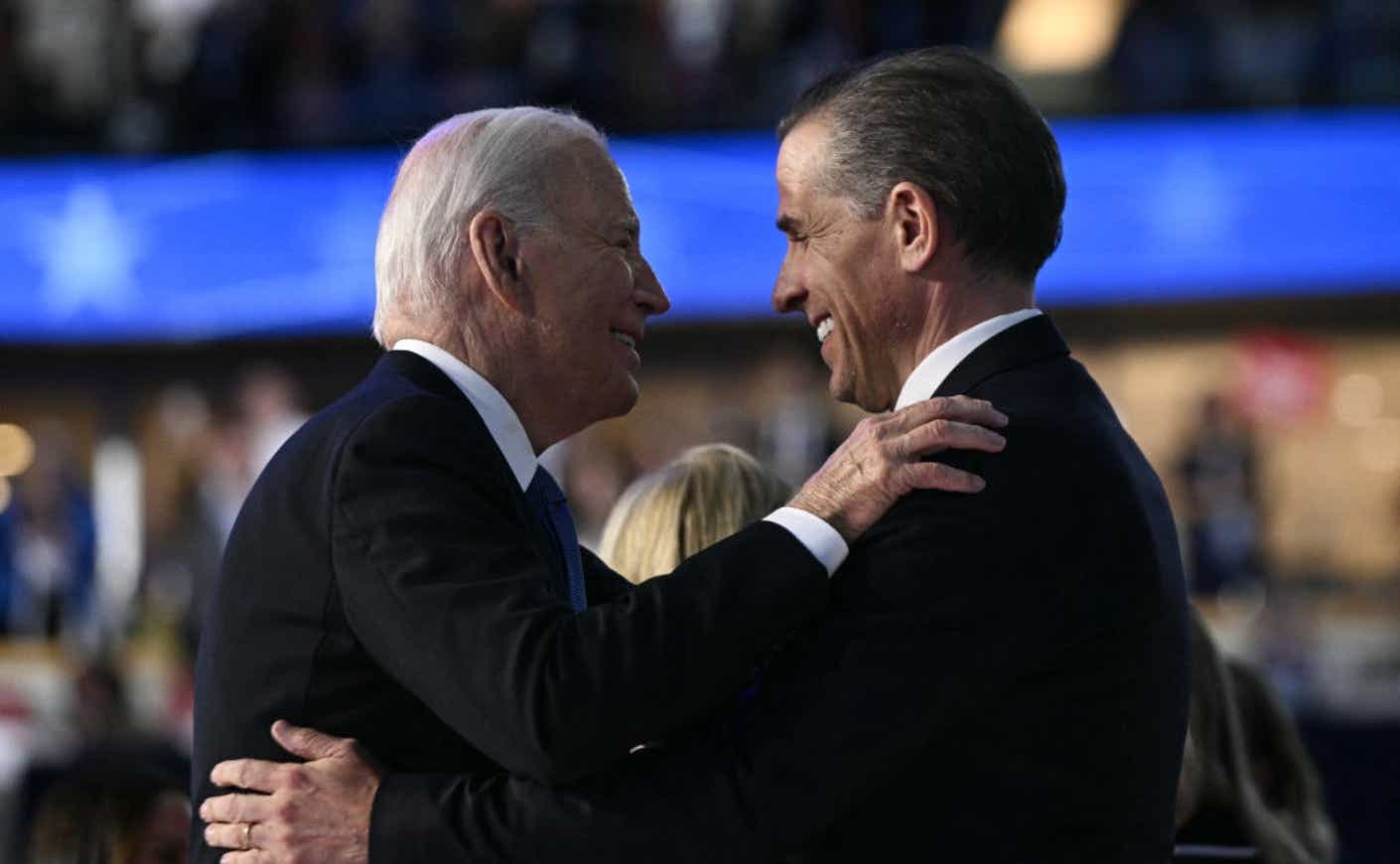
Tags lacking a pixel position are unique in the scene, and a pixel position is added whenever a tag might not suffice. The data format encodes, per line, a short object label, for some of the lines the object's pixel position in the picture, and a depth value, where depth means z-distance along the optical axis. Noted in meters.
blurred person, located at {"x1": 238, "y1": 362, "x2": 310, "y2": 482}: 21.98
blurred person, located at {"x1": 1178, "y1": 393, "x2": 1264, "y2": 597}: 20.39
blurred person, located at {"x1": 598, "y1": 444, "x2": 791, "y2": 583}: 6.14
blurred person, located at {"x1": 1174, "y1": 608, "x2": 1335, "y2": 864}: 6.36
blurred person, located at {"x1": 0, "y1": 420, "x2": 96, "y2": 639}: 21.66
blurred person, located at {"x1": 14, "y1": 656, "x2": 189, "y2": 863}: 7.06
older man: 4.05
